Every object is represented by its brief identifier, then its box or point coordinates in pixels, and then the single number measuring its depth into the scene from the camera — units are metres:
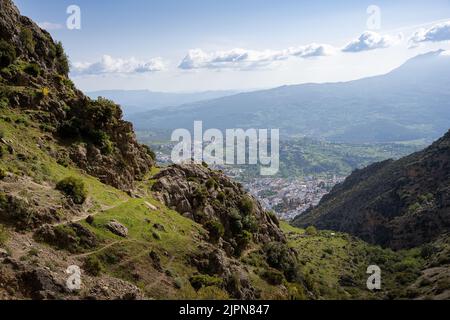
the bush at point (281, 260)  52.03
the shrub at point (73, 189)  34.53
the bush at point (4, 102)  41.03
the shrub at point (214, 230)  47.22
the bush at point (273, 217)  66.75
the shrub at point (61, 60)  53.22
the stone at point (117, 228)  33.75
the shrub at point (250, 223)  54.56
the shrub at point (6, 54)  44.22
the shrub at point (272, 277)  46.16
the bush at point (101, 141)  46.25
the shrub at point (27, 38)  48.41
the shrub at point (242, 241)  50.90
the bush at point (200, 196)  51.38
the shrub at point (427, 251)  74.62
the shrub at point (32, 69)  46.28
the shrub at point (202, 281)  34.25
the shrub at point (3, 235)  26.20
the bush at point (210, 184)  54.83
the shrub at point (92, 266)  28.25
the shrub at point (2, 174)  31.46
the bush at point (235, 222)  52.41
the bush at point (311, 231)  101.72
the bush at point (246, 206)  57.41
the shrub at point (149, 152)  60.78
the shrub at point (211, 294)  32.22
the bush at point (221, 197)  54.97
